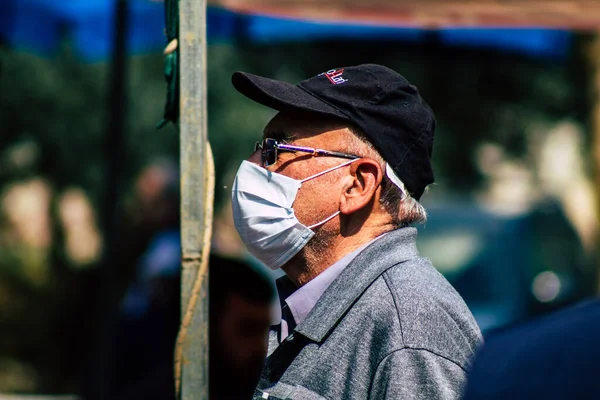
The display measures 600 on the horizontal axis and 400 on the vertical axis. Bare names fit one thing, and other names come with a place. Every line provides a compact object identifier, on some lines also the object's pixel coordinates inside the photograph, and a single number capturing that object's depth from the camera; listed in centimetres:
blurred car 1334
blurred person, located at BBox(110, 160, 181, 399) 783
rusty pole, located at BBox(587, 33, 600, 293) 1598
